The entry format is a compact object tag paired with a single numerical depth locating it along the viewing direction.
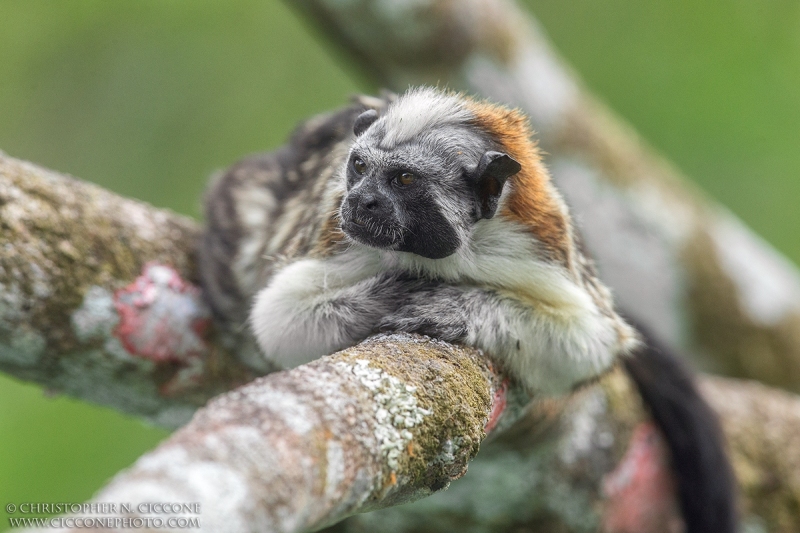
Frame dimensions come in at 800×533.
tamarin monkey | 4.43
